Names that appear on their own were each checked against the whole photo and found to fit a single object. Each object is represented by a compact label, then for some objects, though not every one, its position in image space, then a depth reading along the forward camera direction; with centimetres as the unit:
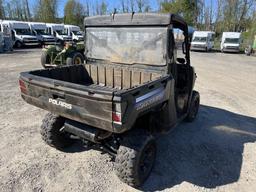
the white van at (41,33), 1951
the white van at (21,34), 1773
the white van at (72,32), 2278
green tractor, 852
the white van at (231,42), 1830
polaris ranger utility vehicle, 217
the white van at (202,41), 1864
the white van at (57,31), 2147
